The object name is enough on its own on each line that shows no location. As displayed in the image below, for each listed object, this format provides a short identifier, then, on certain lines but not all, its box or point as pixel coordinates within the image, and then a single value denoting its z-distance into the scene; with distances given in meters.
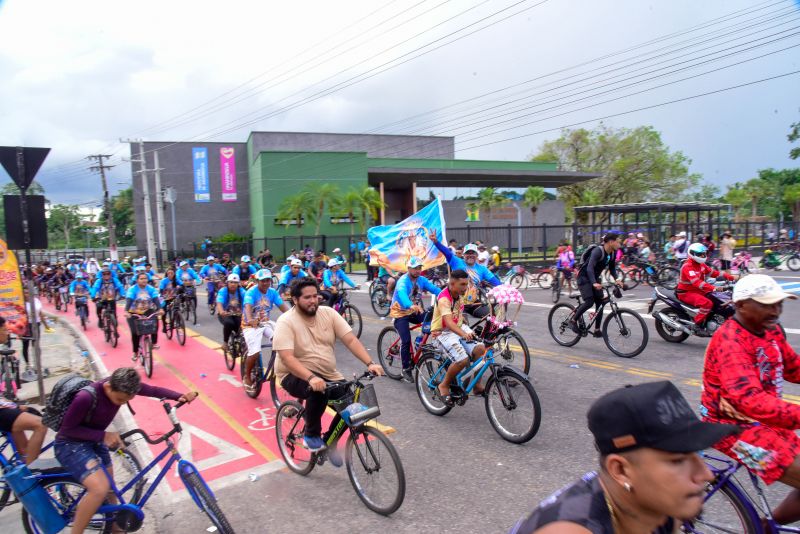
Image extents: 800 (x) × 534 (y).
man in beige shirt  4.69
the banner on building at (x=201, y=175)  49.69
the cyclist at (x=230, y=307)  9.10
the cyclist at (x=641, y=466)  1.52
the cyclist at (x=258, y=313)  7.70
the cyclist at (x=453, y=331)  5.93
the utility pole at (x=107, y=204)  37.15
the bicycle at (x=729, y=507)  2.97
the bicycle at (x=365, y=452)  4.23
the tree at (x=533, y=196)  46.88
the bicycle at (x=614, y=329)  8.75
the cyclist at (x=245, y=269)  15.24
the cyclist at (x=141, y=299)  9.93
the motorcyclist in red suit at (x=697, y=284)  8.82
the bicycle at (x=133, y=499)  3.79
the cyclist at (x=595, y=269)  9.01
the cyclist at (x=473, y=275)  8.48
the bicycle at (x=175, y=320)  12.46
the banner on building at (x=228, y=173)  50.34
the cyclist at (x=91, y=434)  3.75
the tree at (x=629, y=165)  47.09
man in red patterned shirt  2.77
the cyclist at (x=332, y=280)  12.20
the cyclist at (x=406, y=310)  7.86
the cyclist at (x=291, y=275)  12.23
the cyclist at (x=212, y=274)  16.44
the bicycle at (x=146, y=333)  9.47
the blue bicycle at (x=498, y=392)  5.39
